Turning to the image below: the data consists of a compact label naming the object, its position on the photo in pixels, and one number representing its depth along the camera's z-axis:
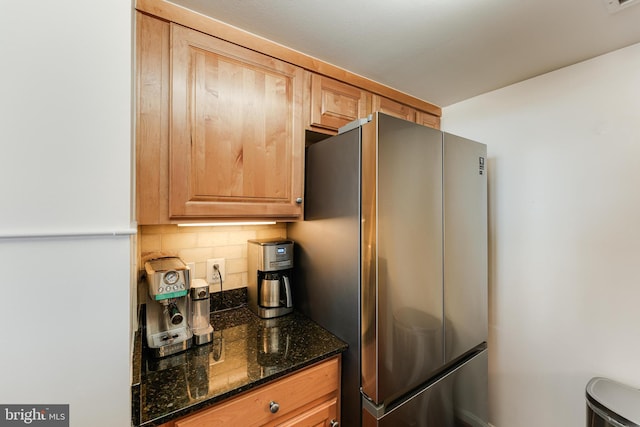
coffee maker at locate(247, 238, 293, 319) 1.34
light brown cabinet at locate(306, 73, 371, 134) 1.29
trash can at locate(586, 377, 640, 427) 1.02
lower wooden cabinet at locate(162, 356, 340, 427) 0.81
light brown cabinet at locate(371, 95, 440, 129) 1.54
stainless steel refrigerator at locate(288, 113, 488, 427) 0.98
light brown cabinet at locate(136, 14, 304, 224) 0.94
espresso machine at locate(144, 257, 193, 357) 0.95
